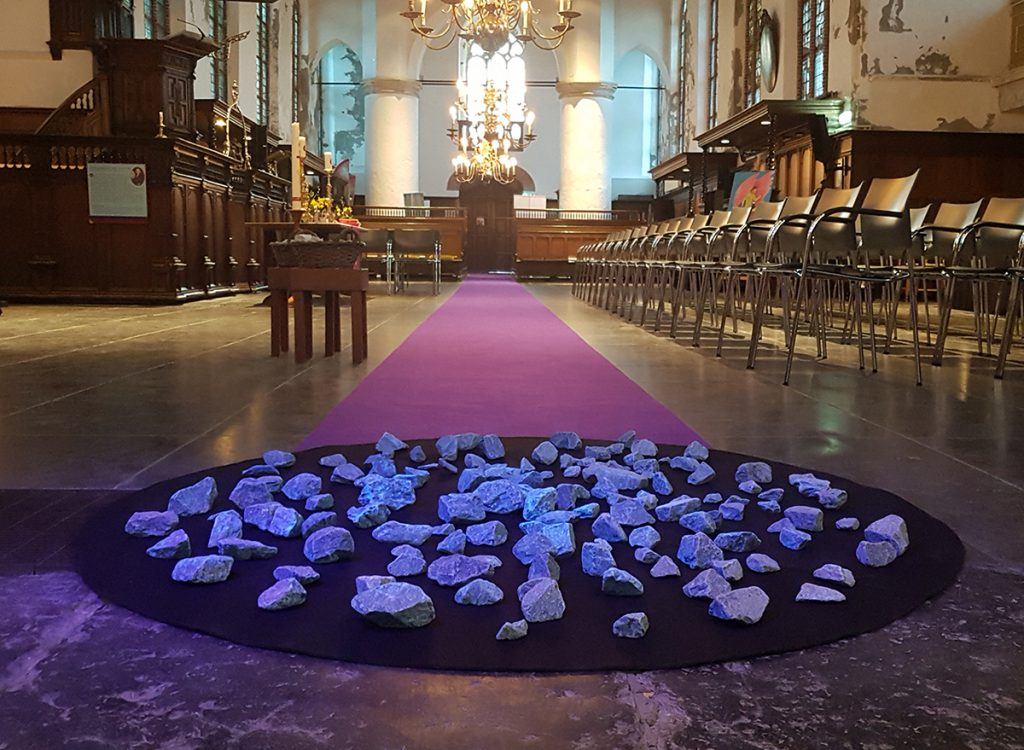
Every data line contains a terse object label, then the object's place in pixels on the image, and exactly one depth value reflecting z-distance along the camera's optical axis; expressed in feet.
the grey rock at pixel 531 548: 4.77
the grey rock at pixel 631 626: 3.83
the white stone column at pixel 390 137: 70.44
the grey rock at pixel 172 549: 4.82
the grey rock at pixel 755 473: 6.54
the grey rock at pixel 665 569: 4.57
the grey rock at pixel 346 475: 6.41
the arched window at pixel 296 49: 67.97
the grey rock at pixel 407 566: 4.58
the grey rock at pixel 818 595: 4.23
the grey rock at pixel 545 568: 4.46
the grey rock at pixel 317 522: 5.26
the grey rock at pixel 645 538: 5.05
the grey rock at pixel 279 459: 6.92
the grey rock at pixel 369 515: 5.39
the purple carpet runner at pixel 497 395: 8.94
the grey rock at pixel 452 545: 4.88
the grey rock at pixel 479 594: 4.20
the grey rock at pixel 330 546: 4.78
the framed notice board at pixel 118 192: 29.71
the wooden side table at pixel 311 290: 14.12
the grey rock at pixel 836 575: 4.45
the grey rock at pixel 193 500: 5.63
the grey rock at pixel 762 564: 4.65
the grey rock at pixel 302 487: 6.00
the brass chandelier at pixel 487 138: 56.49
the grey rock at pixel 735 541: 4.97
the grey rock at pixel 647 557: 4.77
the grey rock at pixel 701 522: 5.25
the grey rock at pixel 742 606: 3.96
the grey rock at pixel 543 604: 4.02
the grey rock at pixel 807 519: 5.33
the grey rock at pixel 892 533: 4.98
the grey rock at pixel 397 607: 3.91
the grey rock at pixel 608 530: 5.16
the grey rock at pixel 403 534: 5.08
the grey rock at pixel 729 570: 4.50
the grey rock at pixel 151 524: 5.23
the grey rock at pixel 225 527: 5.06
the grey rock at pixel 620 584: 4.29
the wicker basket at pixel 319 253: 14.51
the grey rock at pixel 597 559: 4.59
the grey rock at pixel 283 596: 4.11
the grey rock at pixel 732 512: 5.60
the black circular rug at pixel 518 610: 3.69
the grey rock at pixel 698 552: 4.73
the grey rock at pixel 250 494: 5.77
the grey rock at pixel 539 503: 5.63
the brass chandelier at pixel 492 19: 38.17
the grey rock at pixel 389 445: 7.40
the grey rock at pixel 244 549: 4.79
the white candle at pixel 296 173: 19.70
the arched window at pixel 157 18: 43.42
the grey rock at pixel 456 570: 4.45
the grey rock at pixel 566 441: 7.67
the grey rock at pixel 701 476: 6.54
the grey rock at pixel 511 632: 3.82
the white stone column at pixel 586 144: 70.69
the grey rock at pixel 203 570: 4.45
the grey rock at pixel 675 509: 5.55
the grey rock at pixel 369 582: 4.20
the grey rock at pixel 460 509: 5.48
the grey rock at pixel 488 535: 5.08
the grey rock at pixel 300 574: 4.42
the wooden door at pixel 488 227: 79.82
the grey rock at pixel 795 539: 5.05
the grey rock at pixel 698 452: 7.25
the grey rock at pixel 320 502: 5.73
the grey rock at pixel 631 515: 5.42
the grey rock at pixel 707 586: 4.26
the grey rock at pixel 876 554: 4.78
